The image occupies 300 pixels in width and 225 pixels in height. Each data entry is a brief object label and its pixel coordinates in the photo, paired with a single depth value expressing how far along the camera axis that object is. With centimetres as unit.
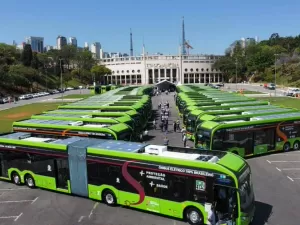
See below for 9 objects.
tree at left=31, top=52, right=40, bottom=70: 11766
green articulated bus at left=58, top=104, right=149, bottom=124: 3157
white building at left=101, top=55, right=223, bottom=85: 16138
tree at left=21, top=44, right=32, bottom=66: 11574
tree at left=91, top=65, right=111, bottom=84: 14162
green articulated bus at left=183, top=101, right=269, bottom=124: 2864
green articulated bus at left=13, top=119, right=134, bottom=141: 2095
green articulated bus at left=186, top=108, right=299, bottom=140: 2403
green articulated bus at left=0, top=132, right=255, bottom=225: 1195
